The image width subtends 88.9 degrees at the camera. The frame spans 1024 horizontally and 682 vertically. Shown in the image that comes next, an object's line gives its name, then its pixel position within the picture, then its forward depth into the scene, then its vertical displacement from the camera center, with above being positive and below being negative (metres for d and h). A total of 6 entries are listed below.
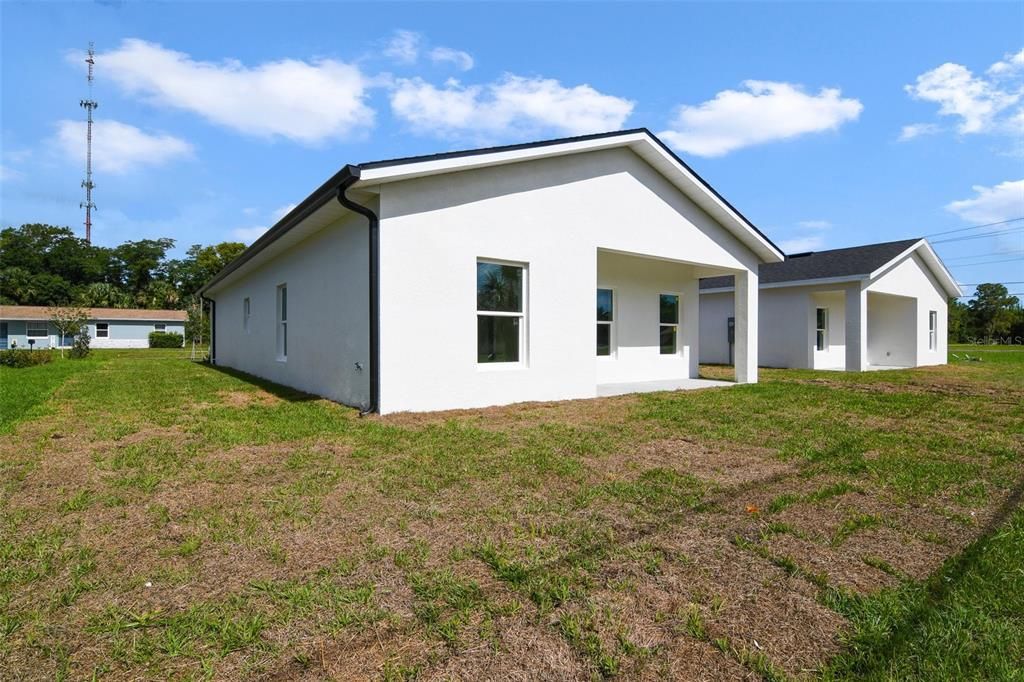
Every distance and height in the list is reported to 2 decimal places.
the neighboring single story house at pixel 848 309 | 16.39 +1.02
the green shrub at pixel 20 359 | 17.28 -0.73
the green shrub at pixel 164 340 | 39.75 -0.21
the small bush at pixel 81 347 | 23.56 -0.44
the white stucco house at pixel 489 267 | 7.14 +1.15
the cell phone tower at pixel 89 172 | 50.72 +18.11
